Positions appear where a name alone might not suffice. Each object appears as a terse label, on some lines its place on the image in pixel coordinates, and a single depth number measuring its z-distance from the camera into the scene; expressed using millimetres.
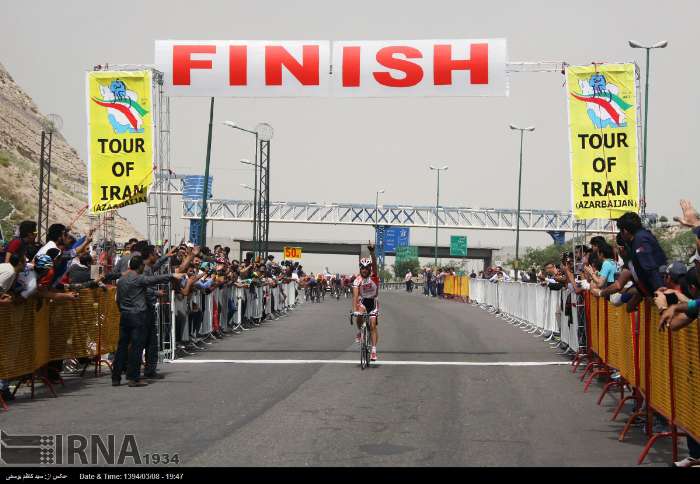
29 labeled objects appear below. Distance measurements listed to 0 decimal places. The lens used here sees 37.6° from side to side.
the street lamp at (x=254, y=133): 46469
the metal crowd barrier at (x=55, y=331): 12570
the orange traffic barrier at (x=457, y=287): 57950
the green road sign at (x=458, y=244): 99500
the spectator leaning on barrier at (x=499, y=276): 42506
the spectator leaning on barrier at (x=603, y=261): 15484
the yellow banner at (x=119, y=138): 20375
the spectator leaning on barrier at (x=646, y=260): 10344
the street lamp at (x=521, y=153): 63750
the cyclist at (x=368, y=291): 17734
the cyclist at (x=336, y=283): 63588
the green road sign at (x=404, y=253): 110250
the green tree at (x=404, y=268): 165500
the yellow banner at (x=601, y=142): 20641
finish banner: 20125
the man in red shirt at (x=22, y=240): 12508
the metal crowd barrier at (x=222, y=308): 20016
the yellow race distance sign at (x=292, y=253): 76812
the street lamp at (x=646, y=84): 37088
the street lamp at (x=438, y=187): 87250
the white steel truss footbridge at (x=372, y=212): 130625
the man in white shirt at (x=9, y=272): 12094
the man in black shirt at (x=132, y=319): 15047
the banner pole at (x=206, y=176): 35438
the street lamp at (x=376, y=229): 107538
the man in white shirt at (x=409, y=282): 87162
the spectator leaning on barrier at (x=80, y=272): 16766
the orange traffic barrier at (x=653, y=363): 8359
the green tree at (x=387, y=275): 183875
